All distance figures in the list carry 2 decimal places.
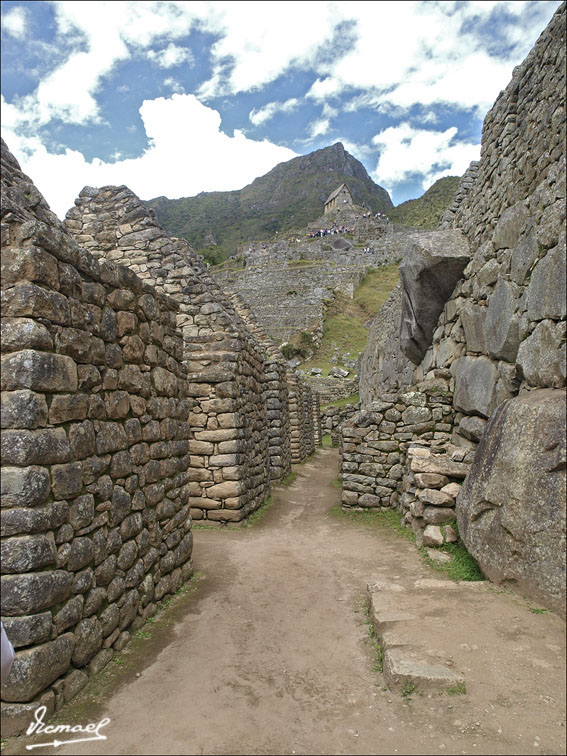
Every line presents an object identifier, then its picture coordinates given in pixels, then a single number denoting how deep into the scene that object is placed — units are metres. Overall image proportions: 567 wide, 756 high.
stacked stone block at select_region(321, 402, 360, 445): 26.27
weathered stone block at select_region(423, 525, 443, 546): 5.98
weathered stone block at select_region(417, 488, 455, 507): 6.32
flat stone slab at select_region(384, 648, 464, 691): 2.78
